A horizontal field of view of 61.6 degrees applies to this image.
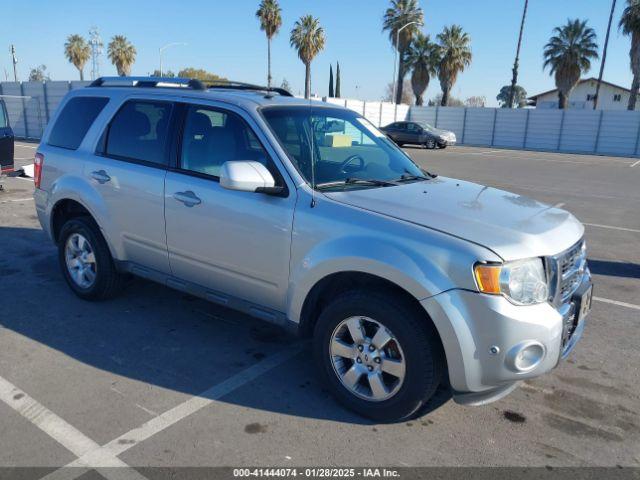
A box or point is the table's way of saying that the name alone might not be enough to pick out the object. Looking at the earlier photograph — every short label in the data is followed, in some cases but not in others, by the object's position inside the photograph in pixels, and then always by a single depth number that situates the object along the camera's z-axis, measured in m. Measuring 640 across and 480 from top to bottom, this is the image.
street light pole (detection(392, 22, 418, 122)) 40.09
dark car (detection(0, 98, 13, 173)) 10.24
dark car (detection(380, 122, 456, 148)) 29.61
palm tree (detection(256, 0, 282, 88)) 48.31
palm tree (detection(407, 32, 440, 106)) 46.59
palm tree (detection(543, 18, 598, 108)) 40.72
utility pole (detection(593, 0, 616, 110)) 40.28
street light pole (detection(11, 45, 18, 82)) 51.88
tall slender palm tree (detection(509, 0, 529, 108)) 42.06
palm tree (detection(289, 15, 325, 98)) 49.49
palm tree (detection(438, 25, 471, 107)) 45.53
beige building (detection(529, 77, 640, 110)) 70.06
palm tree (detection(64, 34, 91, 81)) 55.62
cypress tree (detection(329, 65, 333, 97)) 62.27
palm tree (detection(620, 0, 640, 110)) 37.34
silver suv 2.81
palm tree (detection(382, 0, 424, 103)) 47.12
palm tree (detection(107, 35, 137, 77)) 52.59
